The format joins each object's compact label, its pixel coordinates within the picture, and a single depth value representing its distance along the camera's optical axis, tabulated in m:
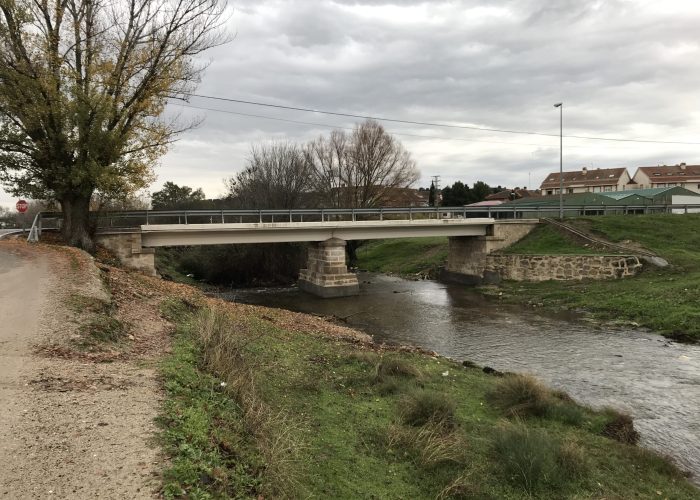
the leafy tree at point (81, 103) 18.64
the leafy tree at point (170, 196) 63.96
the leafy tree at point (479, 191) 92.88
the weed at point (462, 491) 5.33
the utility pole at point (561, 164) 34.94
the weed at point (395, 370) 9.64
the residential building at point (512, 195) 97.25
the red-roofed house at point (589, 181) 103.50
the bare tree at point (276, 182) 40.34
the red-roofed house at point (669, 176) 96.88
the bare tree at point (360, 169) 47.16
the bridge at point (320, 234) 25.55
